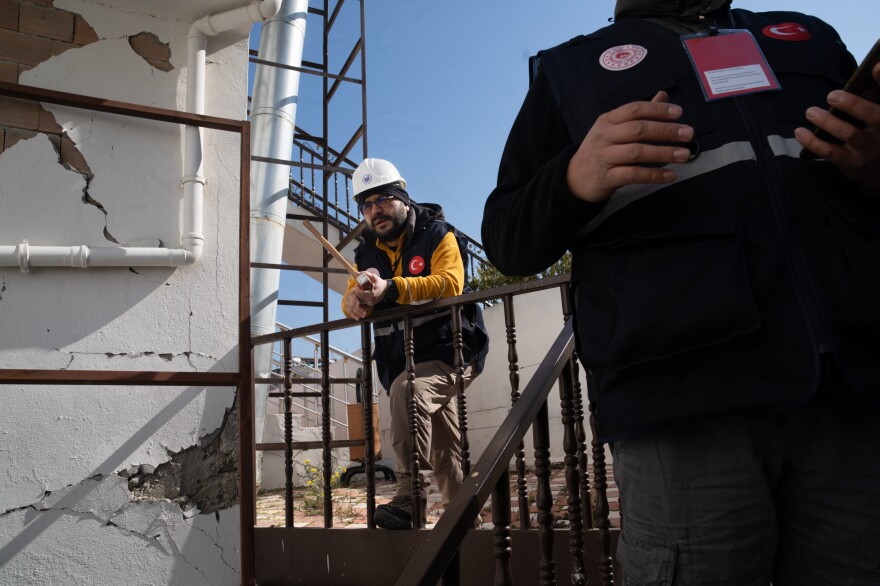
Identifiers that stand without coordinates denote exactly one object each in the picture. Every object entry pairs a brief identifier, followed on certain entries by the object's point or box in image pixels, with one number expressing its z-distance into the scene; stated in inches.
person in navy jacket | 37.6
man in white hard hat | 128.7
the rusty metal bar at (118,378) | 119.3
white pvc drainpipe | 125.0
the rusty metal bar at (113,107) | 124.9
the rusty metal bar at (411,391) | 122.0
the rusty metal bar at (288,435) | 140.4
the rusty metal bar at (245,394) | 135.3
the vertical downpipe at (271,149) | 249.9
